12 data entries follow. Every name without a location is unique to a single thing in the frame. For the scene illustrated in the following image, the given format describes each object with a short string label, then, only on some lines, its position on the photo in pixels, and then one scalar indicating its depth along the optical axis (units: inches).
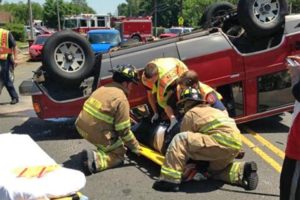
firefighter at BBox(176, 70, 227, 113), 217.6
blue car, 890.1
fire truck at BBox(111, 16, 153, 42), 1491.1
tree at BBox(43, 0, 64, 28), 3949.6
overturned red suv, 301.3
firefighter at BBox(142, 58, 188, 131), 263.7
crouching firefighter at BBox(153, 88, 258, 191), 207.0
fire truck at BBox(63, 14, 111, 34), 1736.0
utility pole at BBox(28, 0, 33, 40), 1290.8
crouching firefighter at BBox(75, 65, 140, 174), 238.5
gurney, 131.3
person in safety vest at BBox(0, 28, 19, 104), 441.9
